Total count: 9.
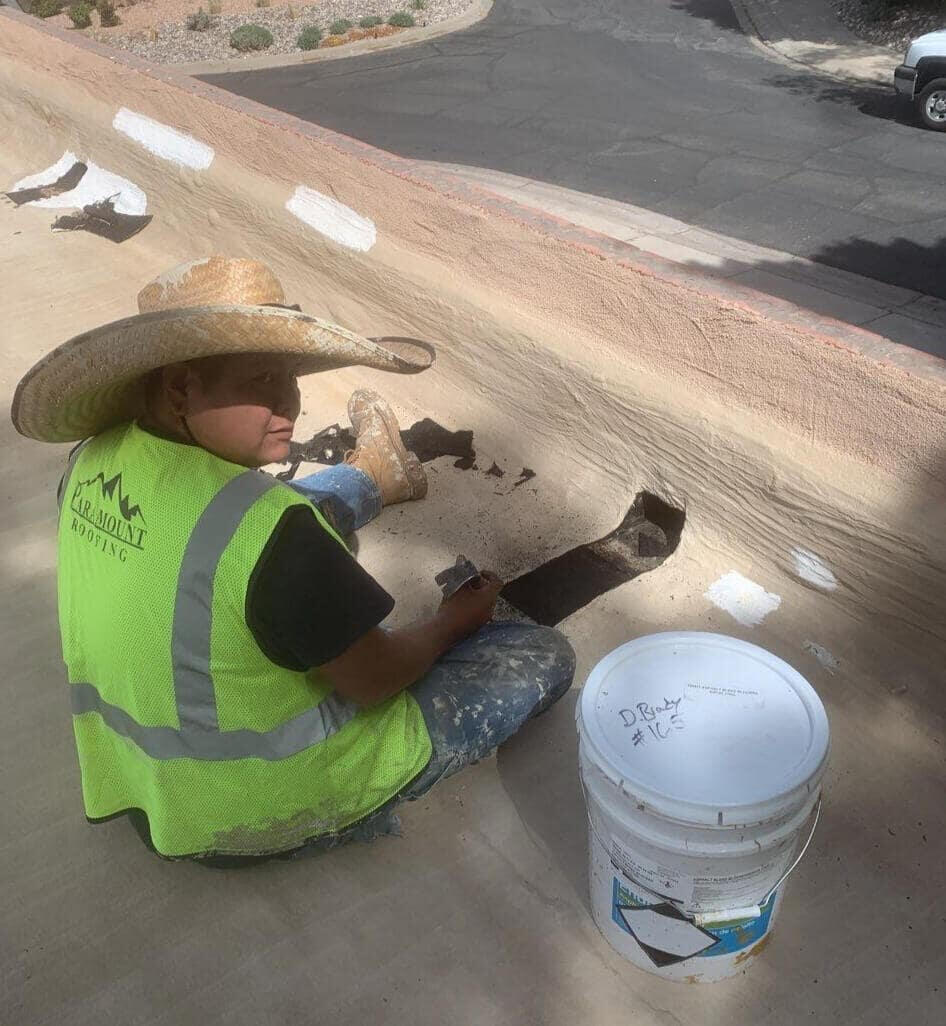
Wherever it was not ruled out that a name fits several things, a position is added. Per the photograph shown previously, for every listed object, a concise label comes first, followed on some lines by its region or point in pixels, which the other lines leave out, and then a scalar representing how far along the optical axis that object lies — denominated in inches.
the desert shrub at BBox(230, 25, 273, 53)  617.6
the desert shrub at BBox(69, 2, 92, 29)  696.4
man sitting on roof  63.9
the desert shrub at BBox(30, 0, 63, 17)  719.9
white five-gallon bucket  59.8
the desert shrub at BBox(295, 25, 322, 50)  611.2
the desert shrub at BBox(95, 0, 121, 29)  699.4
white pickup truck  377.4
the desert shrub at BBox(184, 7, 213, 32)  676.7
